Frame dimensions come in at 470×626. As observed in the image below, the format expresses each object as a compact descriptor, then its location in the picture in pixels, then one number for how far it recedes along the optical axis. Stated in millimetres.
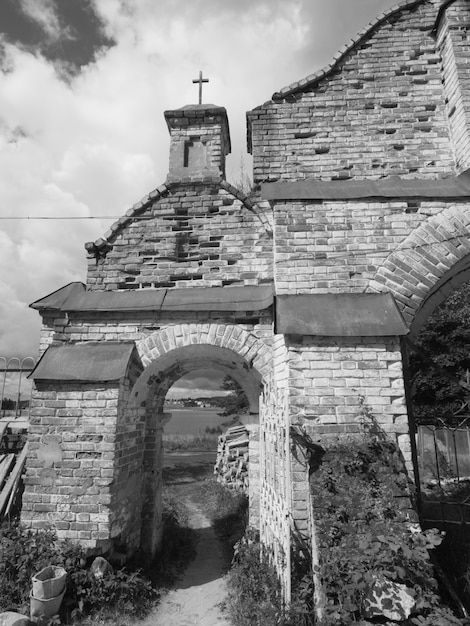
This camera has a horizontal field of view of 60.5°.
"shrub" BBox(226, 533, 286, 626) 3811
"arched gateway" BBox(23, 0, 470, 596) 4074
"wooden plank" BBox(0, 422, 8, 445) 6673
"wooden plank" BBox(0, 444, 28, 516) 5440
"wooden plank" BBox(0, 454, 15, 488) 5761
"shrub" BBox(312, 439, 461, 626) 2781
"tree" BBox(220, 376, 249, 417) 18286
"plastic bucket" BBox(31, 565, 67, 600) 3781
